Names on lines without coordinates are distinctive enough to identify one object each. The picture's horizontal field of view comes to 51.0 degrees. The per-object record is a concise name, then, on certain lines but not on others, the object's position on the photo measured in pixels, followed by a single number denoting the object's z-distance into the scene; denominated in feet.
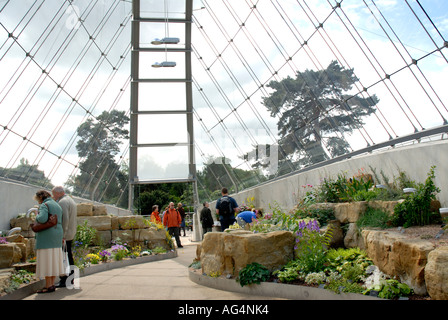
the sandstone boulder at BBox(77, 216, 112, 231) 37.29
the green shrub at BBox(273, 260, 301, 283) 18.61
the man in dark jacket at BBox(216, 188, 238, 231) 31.68
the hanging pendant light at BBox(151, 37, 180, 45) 55.72
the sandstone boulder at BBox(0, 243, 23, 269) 22.84
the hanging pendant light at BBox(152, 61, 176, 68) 56.39
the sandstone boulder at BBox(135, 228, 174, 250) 38.78
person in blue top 31.17
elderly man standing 22.72
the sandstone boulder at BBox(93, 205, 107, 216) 40.88
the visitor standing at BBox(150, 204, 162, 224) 44.28
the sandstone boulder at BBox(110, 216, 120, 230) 38.47
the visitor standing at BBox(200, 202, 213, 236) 44.62
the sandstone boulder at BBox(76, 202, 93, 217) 38.96
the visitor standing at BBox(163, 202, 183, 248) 45.29
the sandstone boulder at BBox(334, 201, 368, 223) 21.17
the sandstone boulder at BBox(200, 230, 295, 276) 20.45
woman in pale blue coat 20.39
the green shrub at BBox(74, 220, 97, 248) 33.76
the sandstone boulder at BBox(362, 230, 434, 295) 14.26
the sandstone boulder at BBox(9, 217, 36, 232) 30.22
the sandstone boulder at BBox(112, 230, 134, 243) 37.91
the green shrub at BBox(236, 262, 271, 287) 19.45
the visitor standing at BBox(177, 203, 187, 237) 55.47
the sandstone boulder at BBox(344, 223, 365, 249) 20.20
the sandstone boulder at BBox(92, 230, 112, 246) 36.40
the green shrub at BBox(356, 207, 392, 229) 19.49
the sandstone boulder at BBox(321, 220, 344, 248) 21.54
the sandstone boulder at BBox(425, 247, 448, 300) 12.81
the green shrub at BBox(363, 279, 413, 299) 14.40
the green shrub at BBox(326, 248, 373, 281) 16.76
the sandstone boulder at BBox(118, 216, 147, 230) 38.45
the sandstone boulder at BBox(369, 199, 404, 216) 19.89
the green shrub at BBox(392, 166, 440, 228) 18.63
